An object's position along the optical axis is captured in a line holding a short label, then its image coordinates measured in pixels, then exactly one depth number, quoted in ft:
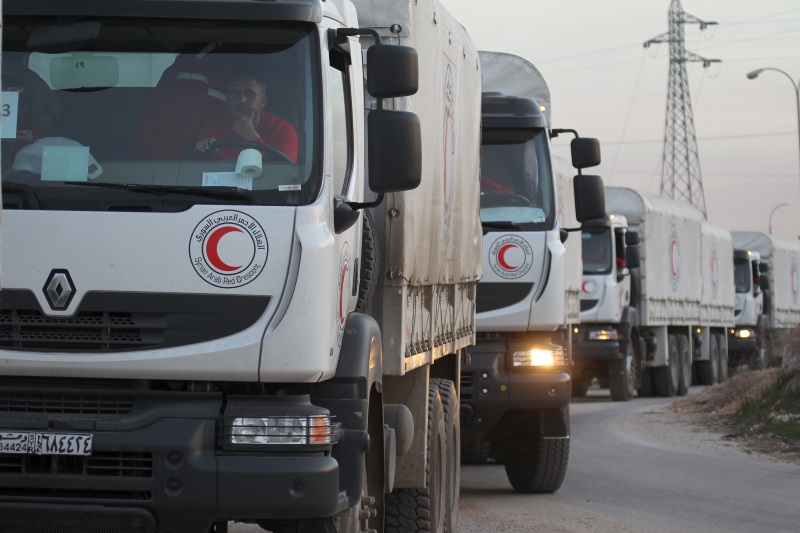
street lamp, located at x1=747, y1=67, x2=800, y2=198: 139.07
